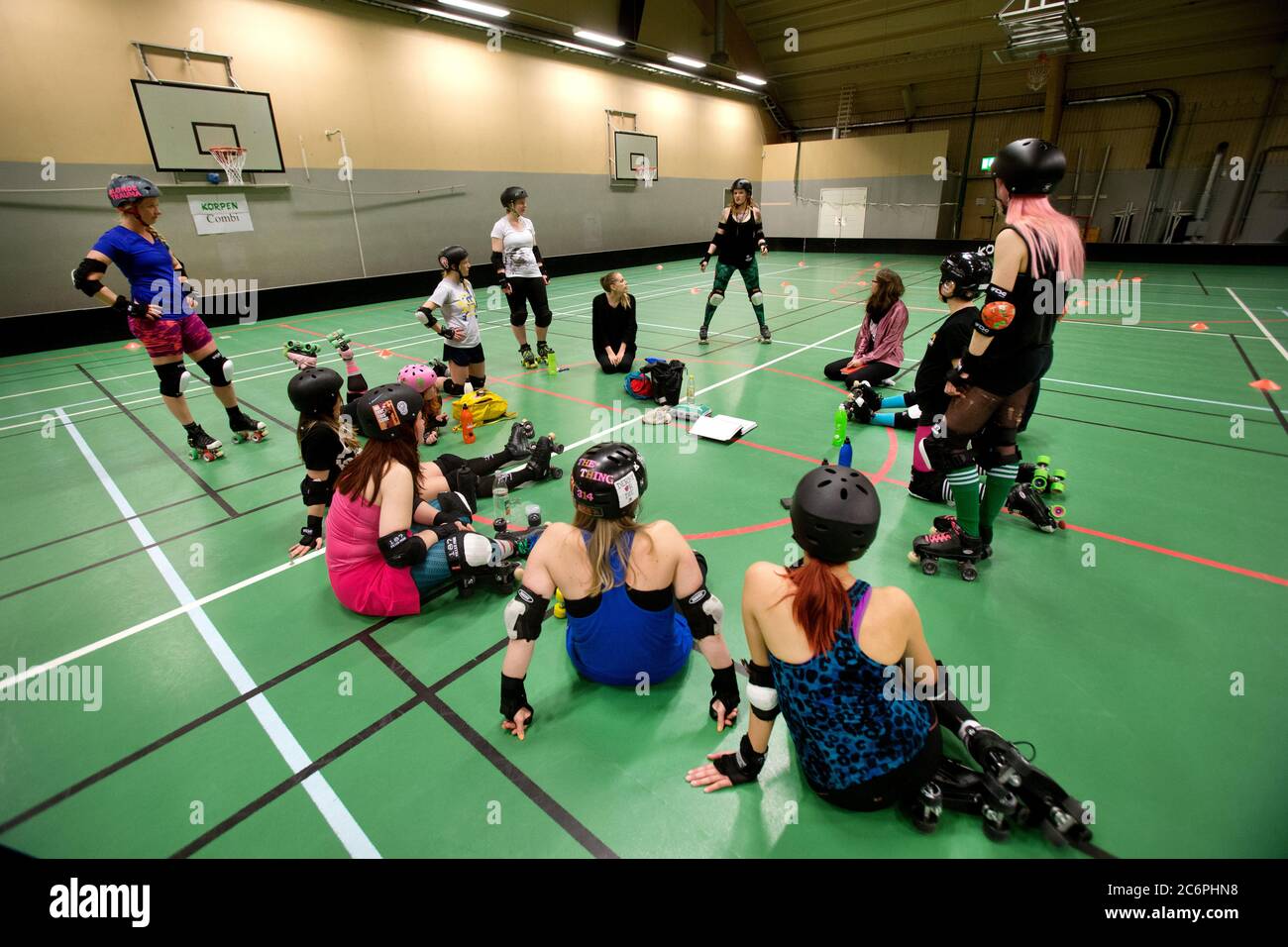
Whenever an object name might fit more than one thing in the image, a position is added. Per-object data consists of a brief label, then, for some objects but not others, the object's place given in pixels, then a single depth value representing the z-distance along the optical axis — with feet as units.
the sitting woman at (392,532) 8.35
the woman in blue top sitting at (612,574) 6.14
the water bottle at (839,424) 12.71
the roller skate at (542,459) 13.97
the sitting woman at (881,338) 18.78
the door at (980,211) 61.05
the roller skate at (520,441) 14.89
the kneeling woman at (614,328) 21.53
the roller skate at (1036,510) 11.48
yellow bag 17.52
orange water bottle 16.43
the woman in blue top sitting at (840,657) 4.75
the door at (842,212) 67.62
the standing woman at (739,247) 24.98
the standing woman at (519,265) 22.74
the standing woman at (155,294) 14.17
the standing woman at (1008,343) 8.35
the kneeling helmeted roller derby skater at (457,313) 17.65
